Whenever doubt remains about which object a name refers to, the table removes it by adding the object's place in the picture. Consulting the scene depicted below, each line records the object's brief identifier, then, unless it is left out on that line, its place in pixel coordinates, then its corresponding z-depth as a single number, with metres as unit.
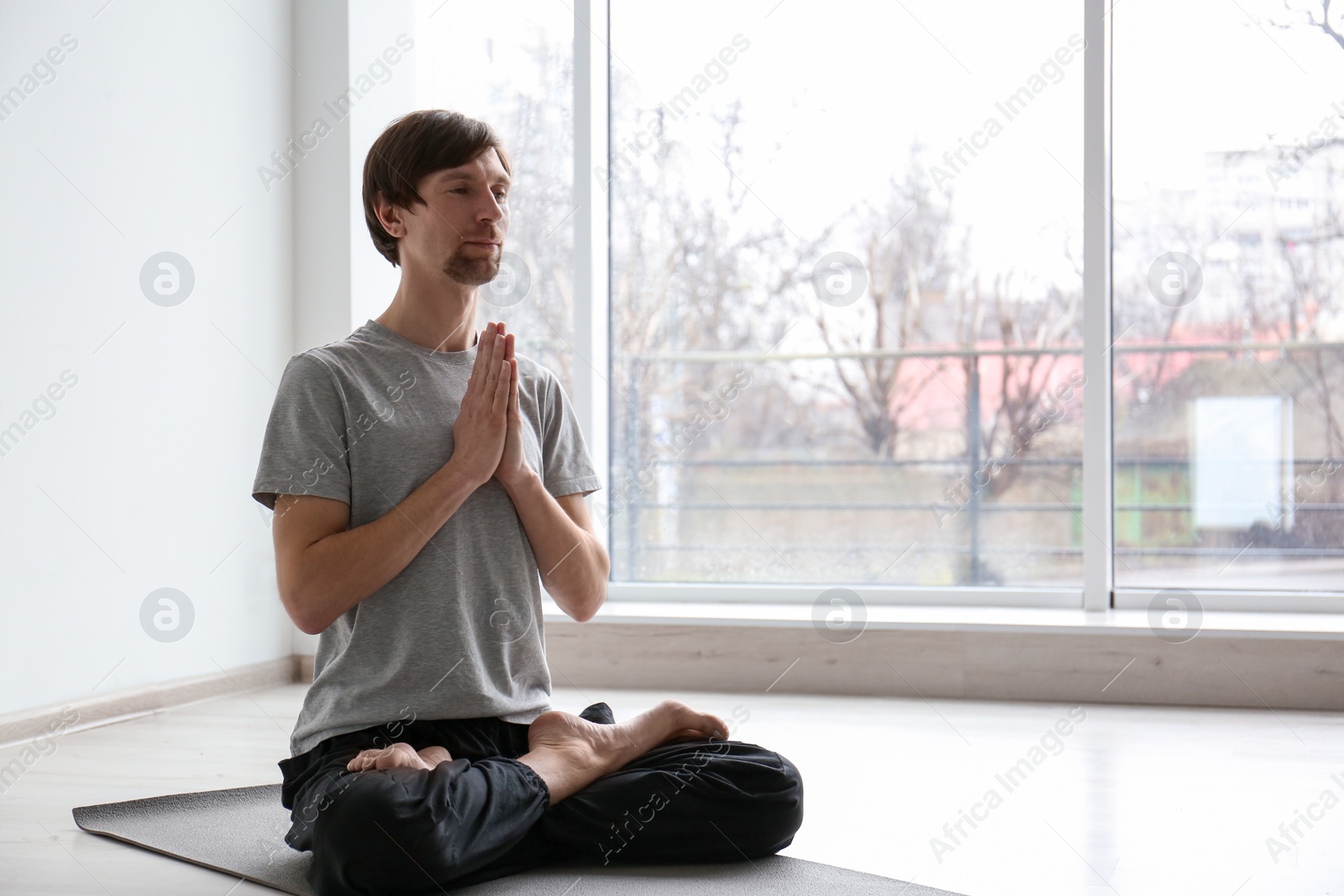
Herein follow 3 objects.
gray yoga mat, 1.61
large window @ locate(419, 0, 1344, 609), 3.31
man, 1.60
